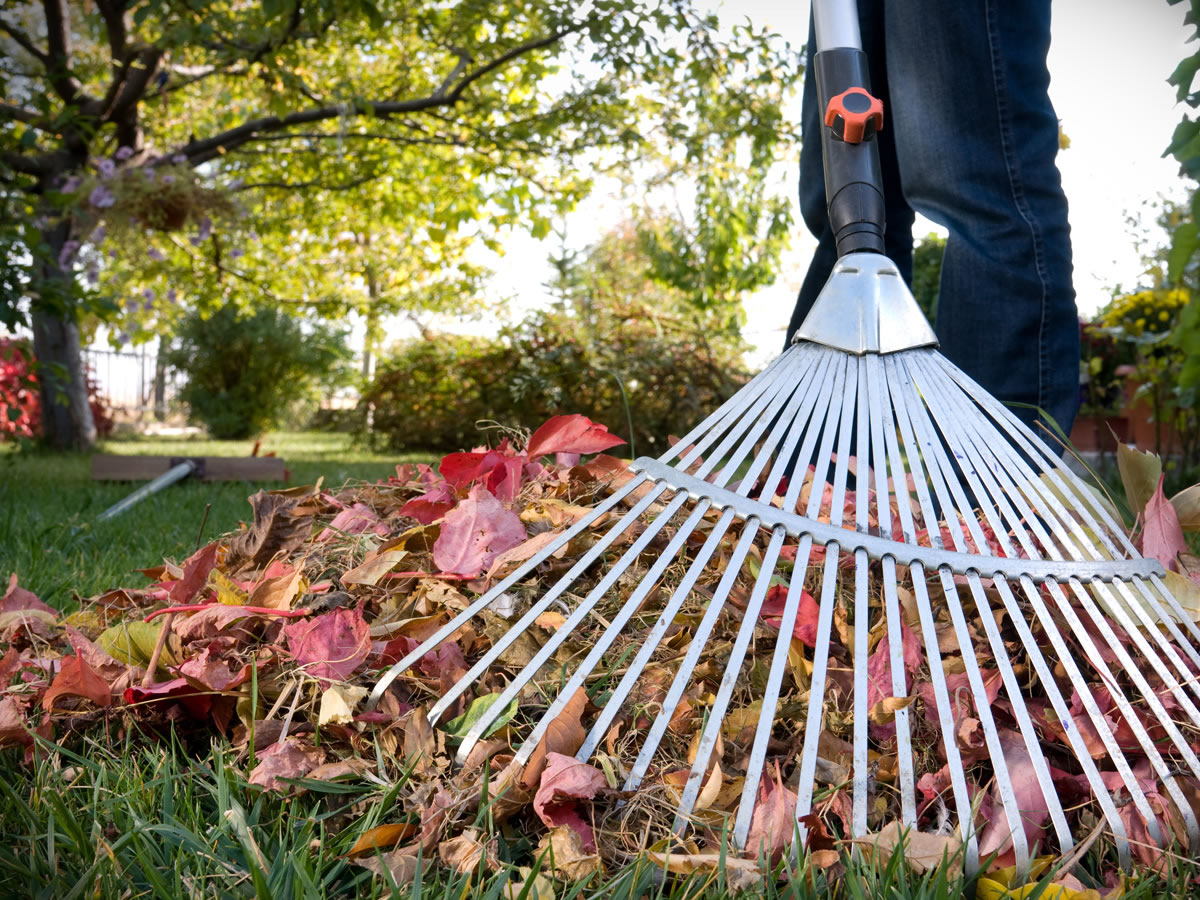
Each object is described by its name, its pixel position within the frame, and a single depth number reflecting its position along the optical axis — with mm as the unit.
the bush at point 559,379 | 6480
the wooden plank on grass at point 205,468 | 4227
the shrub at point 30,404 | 4227
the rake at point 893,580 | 875
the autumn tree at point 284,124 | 5414
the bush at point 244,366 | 13133
